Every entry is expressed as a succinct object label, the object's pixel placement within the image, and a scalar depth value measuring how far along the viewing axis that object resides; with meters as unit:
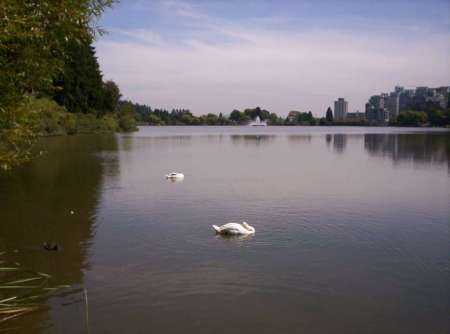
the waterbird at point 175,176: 20.39
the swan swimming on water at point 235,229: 11.05
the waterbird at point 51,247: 9.90
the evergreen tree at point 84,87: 65.88
